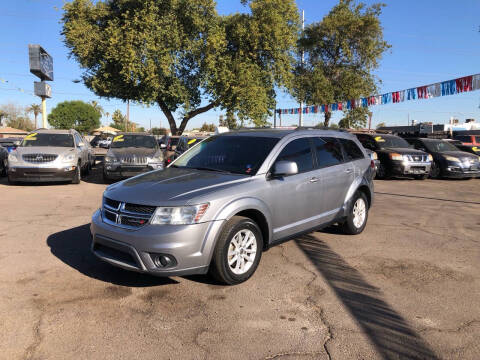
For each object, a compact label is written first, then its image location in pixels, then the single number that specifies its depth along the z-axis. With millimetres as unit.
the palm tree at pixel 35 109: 98938
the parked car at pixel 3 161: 13562
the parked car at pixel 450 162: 13664
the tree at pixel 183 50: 17364
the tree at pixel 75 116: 78125
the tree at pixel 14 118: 94000
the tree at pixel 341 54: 24781
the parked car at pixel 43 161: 10695
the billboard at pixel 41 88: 20323
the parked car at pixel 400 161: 13188
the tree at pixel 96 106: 98781
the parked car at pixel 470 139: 20269
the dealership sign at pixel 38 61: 19906
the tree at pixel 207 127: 96219
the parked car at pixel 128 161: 10961
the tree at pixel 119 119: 105369
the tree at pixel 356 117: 27320
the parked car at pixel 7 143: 15481
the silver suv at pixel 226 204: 3568
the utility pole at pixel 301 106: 26972
